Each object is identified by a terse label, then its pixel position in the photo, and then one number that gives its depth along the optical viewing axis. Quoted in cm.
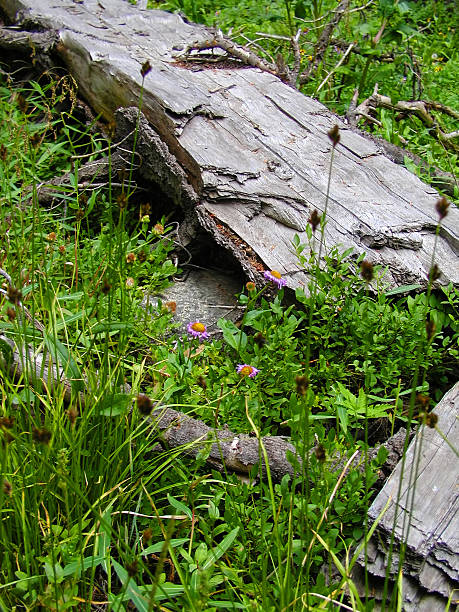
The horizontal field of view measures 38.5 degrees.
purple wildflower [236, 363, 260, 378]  218
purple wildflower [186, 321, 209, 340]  244
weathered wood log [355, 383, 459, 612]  159
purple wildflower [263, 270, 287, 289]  252
